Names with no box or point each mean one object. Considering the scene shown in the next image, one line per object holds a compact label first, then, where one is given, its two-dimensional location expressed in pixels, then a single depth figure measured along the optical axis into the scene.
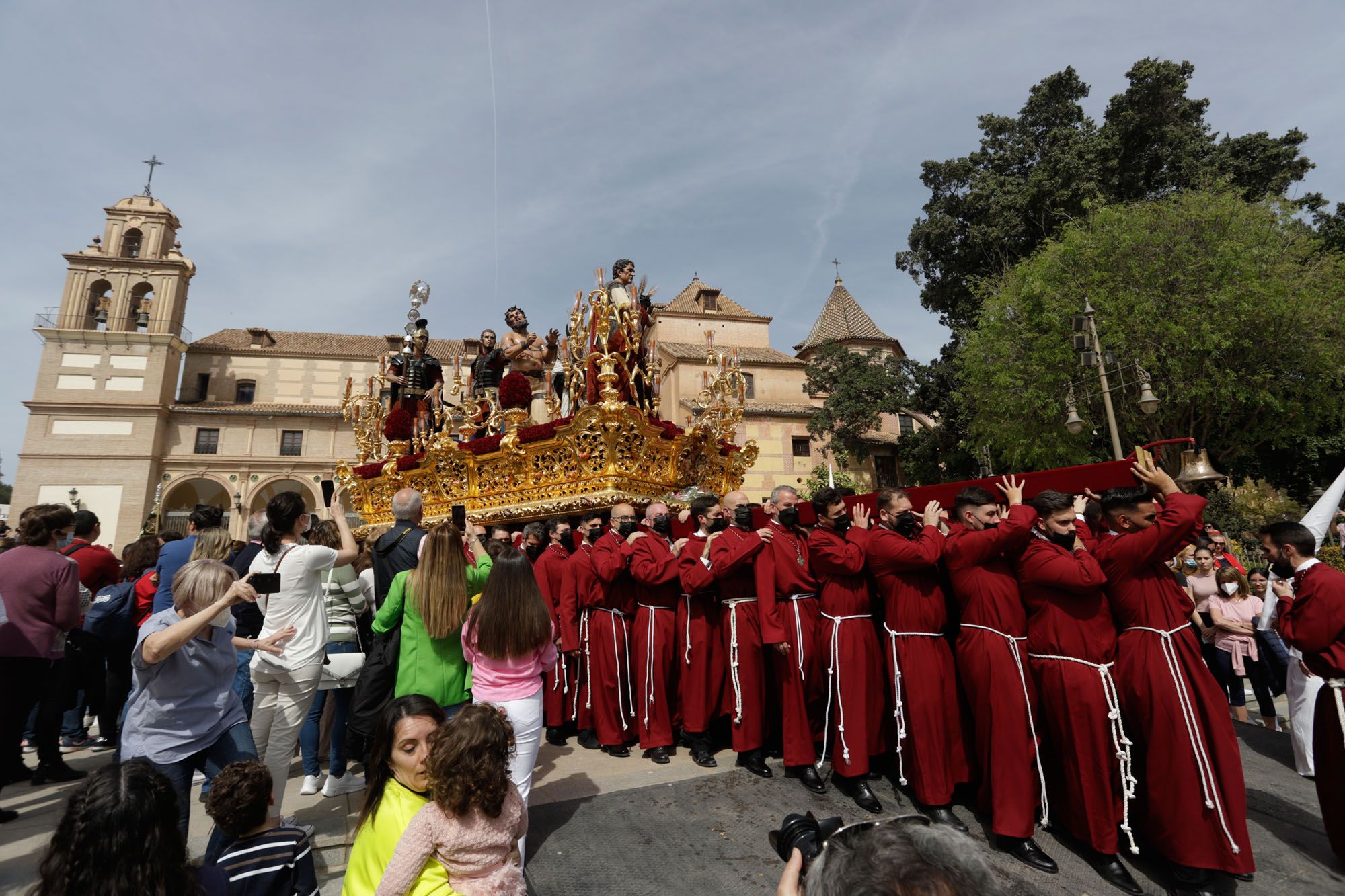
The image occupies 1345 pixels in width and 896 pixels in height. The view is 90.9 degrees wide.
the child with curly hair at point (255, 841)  2.34
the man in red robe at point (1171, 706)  3.34
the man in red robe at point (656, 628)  5.61
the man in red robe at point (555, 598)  6.47
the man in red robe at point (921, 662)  4.17
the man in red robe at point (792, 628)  4.73
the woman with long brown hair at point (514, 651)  3.79
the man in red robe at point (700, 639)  5.39
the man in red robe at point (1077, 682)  3.63
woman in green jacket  4.04
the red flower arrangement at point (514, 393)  8.84
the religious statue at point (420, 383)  9.85
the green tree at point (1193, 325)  17.52
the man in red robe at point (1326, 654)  3.65
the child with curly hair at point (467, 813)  2.46
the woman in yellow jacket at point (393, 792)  2.49
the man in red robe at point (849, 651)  4.45
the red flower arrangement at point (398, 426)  9.49
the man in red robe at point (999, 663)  3.73
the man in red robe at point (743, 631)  5.00
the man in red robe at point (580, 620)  6.22
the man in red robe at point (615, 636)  5.88
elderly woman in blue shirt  3.25
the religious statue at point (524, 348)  9.36
